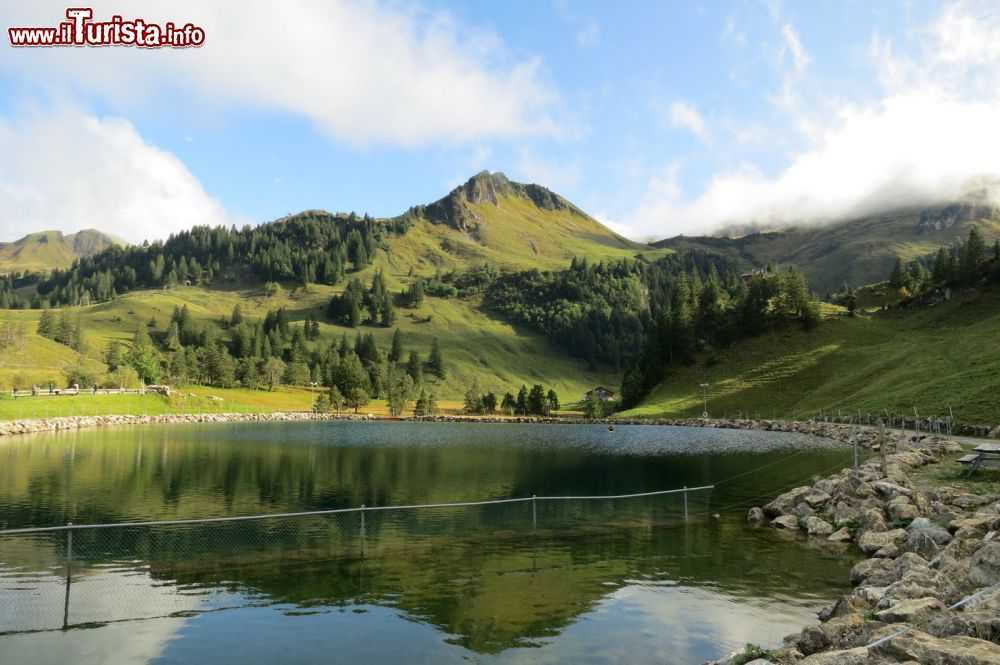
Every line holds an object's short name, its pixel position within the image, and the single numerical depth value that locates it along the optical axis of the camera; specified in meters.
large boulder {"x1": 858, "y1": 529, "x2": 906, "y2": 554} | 24.03
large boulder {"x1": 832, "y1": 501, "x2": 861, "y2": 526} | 28.42
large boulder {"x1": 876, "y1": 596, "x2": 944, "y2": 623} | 12.86
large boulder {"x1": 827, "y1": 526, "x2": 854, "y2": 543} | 26.80
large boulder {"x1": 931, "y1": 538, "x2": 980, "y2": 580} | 16.73
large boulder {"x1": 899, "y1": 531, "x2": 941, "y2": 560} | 20.52
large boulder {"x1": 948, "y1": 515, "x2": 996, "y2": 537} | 21.38
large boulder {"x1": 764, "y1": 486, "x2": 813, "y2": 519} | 32.47
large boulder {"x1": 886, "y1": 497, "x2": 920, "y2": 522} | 26.06
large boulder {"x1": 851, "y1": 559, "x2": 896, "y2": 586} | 19.00
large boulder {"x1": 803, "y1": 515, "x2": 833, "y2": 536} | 28.05
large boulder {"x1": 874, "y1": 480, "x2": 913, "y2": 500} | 28.52
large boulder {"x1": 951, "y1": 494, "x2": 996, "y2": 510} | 26.08
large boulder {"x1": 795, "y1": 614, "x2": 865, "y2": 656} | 12.71
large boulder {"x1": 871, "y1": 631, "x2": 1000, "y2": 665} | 9.25
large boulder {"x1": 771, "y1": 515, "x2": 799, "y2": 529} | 30.05
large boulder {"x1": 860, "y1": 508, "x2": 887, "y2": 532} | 25.68
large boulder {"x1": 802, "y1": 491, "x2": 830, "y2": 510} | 32.34
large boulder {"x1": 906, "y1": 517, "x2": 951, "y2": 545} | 21.48
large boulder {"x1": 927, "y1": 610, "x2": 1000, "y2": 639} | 10.38
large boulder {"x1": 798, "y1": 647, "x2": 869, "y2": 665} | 10.36
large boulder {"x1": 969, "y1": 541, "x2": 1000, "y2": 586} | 14.88
